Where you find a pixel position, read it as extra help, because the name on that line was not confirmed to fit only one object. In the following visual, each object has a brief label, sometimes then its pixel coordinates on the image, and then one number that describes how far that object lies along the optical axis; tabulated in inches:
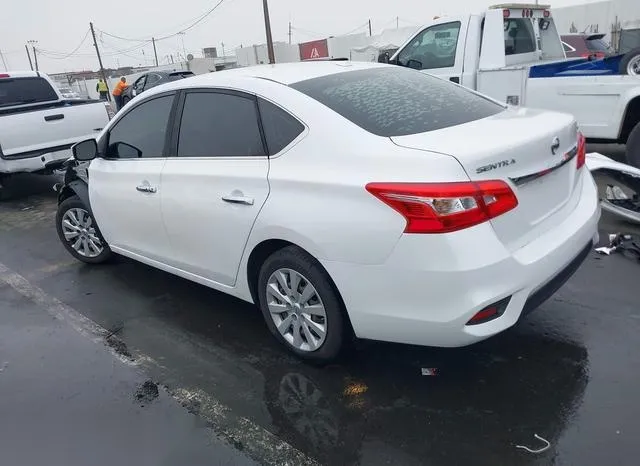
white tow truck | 247.8
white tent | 1274.6
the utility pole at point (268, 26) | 1066.7
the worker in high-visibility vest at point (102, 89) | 1007.0
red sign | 1589.6
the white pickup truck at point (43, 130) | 304.2
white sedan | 98.9
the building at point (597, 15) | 1042.7
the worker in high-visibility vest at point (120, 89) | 768.1
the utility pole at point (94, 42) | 2054.0
